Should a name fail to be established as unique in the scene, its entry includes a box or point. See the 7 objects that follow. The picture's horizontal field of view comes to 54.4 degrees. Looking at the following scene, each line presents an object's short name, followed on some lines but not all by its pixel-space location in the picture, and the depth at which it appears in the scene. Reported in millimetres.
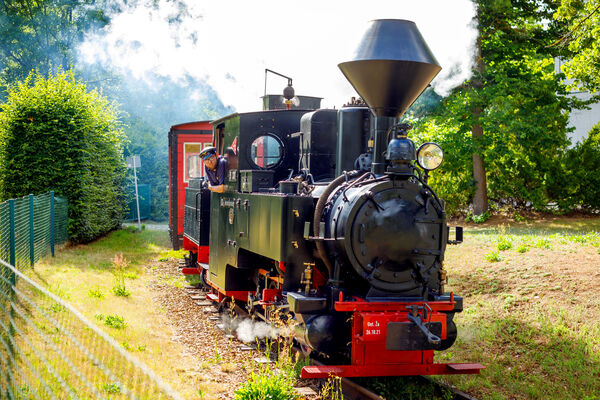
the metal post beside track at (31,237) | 10672
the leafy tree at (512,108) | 16844
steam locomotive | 5512
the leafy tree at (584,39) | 9969
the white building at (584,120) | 26453
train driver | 8359
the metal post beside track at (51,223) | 13328
